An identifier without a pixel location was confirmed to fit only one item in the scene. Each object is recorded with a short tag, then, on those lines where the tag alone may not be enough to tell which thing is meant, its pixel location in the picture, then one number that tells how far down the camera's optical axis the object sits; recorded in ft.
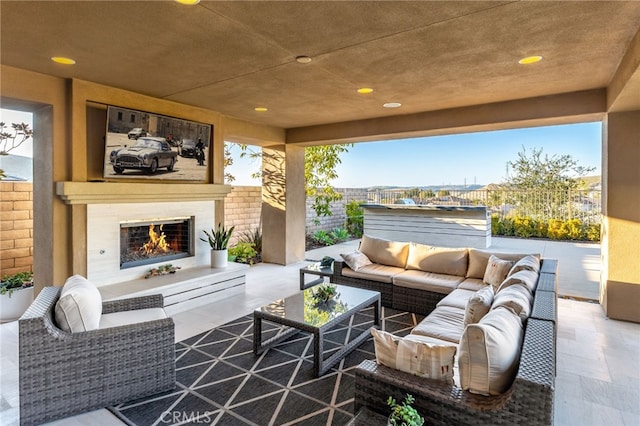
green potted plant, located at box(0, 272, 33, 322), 13.71
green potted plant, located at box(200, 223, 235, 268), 18.03
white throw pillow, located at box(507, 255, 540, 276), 11.60
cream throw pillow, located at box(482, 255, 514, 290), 13.02
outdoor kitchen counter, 26.53
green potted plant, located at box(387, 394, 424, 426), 5.16
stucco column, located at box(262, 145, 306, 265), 24.35
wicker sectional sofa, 5.28
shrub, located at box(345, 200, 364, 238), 37.70
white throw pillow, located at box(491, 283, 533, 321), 7.75
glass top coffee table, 9.95
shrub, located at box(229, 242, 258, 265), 24.02
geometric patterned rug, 8.06
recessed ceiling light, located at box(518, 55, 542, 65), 11.08
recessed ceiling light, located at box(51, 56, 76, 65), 11.18
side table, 16.89
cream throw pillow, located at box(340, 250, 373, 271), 16.49
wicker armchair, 7.62
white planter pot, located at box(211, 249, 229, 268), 18.00
